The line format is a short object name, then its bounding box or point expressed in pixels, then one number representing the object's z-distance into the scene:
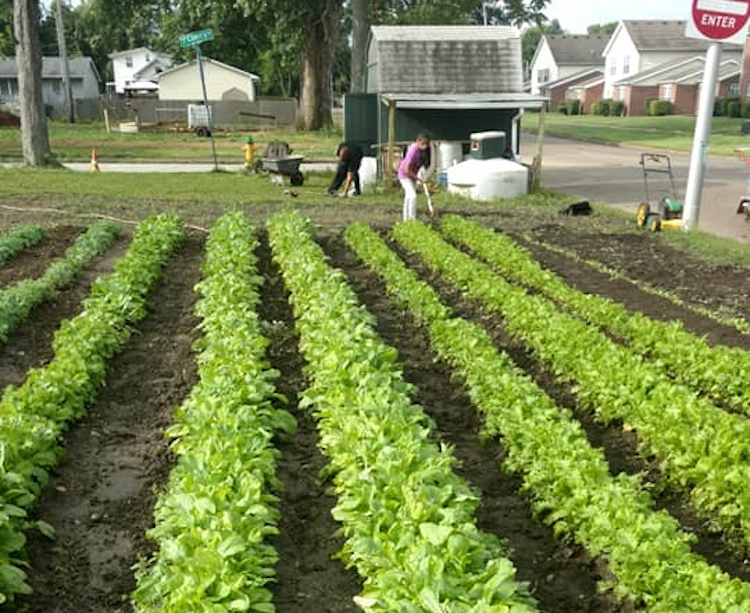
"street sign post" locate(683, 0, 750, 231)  12.99
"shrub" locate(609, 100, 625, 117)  61.88
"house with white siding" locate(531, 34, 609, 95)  88.12
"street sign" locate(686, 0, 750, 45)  12.98
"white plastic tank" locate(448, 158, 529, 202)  18.11
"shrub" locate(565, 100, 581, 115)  70.12
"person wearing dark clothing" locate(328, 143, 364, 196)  18.62
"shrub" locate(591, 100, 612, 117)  64.12
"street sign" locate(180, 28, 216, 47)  18.56
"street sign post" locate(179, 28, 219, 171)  18.55
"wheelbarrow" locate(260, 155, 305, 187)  20.33
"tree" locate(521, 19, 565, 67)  138.62
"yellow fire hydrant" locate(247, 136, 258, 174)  23.16
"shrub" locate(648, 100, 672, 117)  56.16
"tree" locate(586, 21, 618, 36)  170.52
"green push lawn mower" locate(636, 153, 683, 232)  14.32
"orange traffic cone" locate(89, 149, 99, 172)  23.71
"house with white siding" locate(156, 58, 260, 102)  51.12
